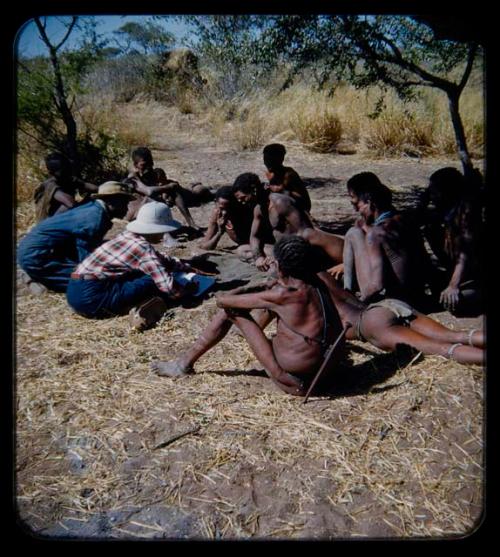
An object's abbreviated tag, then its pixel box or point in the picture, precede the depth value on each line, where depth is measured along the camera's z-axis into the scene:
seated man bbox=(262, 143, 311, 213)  6.51
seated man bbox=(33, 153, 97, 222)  6.51
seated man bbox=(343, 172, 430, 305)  4.76
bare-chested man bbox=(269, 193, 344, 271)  5.86
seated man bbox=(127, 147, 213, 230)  7.82
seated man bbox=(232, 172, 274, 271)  6.14
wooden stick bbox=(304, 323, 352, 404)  3.72
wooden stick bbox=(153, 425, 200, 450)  3.50
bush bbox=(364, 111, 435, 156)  12.51
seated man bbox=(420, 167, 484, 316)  4.89
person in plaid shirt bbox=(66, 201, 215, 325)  5.11
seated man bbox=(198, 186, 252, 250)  6.66
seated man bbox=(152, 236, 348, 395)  3.73
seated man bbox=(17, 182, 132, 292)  5.70
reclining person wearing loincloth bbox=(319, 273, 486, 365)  4.03
